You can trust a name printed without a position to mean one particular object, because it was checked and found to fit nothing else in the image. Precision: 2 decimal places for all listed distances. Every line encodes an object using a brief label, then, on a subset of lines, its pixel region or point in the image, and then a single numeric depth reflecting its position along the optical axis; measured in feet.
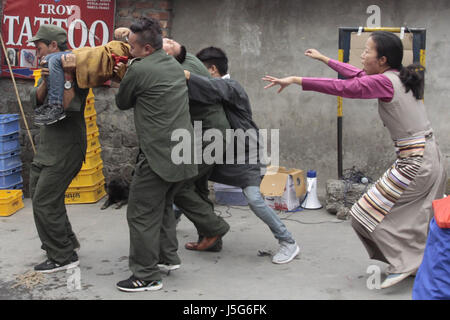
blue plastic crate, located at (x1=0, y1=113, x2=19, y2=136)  23.00
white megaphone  23.11
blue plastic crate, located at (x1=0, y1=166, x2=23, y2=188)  23.21
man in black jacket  17.39
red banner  24.20
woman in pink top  14.92
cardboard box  22.63
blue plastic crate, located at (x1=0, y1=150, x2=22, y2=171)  23.13
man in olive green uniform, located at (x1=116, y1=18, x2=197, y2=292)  14.82
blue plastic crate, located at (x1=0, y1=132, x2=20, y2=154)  23.08
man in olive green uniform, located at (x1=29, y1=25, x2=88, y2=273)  16.31
